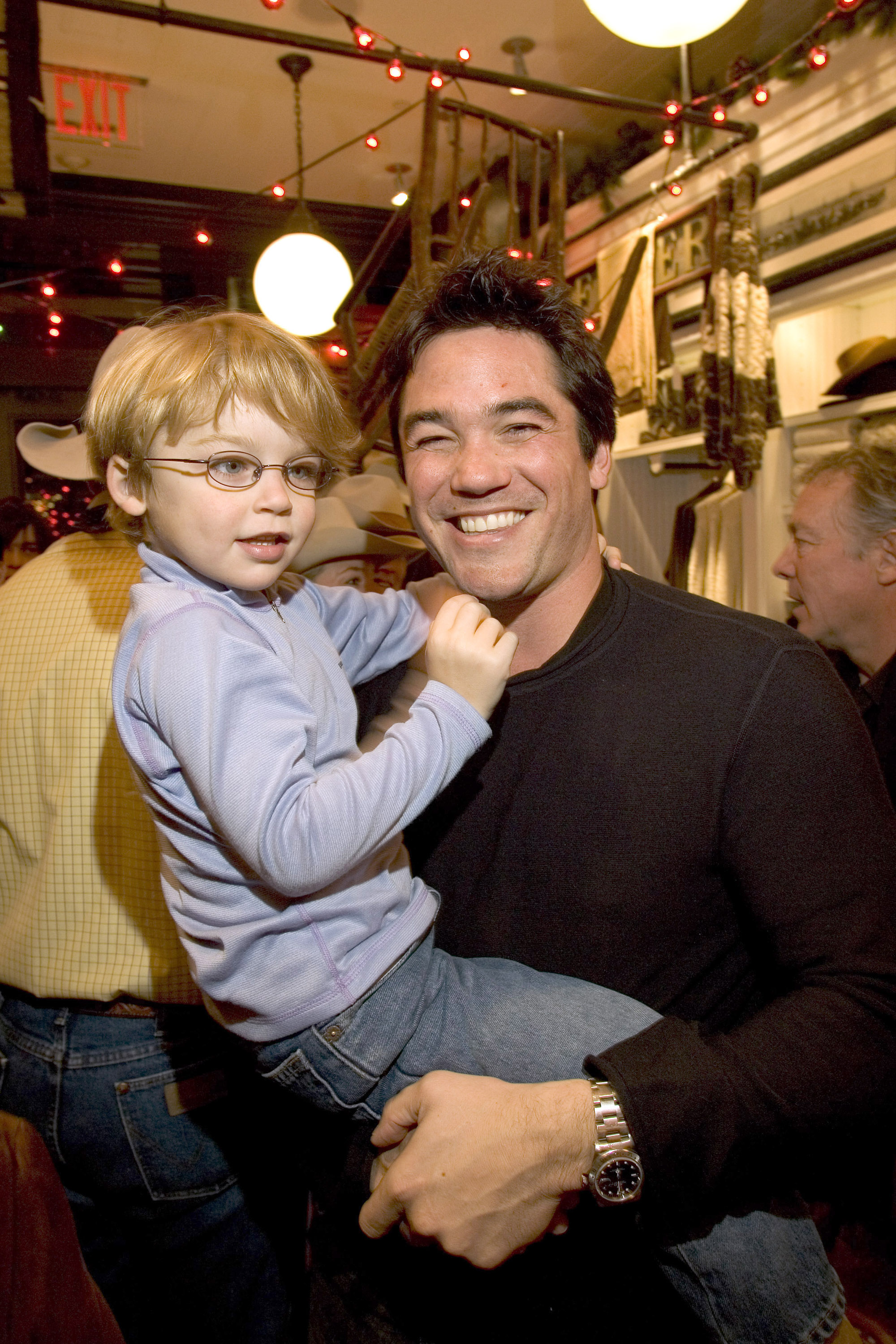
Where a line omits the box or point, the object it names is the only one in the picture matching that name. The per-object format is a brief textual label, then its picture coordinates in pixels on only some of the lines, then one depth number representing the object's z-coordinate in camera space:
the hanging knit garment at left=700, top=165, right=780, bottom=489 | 3.98
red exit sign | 4.48
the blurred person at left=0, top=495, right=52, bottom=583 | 3.79
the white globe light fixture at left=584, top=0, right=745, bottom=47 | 2.68
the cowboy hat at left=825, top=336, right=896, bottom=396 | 3.33
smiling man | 1.04
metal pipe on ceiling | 3.04
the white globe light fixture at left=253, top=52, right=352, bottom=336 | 4.26
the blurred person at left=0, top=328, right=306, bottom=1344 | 1.61
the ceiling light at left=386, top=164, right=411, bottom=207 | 5.71
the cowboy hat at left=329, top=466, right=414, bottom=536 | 2.81
